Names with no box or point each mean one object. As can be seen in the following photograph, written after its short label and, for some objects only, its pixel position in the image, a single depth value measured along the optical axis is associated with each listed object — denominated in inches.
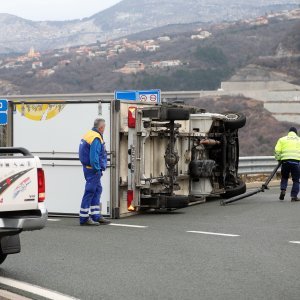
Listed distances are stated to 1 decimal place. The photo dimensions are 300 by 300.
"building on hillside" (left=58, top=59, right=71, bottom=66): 7311.0
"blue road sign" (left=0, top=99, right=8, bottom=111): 675.4
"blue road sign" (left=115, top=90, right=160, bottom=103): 818.2
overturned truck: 576.1
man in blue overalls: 525.0
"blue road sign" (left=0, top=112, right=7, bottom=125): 678.3
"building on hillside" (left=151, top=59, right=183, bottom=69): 6993.1
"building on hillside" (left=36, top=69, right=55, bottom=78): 6643.7
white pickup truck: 312.2
